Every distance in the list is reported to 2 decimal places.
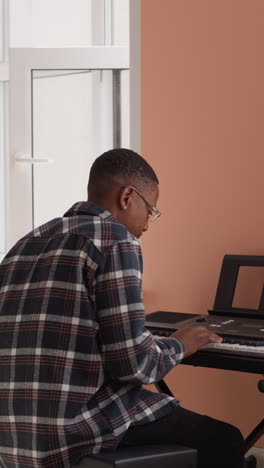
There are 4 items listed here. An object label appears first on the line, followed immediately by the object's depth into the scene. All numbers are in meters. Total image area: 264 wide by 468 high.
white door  4.92
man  2.65
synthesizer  3.21
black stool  2.64
